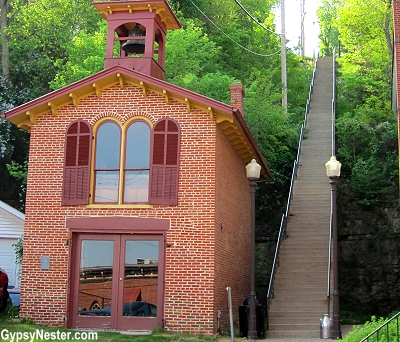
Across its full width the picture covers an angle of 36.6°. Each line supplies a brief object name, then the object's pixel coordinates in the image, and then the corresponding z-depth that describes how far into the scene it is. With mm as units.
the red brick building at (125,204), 14672
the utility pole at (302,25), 60006
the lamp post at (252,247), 14570
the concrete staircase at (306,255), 16594
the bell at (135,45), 17219
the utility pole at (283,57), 35412
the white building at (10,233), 22297
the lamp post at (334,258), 14727
